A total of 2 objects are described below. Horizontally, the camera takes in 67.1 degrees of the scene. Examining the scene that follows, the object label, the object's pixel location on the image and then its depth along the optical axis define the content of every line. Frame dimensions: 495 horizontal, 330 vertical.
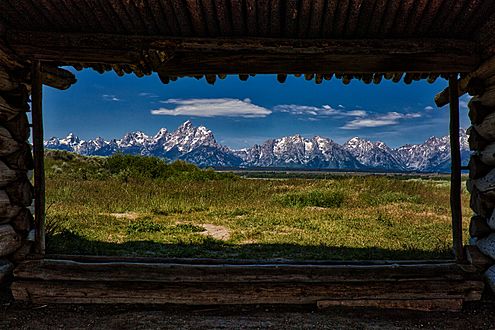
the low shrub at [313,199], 14.95
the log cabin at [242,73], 4.45
